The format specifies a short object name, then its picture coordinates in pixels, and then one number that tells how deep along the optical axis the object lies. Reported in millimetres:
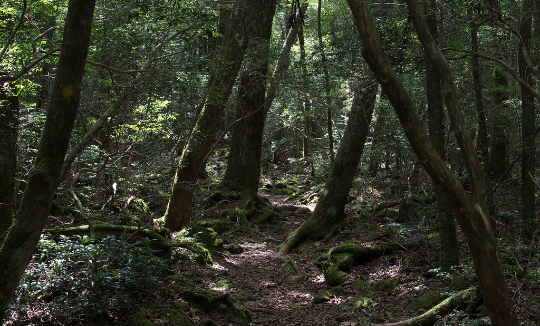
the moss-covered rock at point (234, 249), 9079
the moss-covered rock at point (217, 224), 10406
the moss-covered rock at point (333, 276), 7146
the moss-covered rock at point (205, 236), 8383
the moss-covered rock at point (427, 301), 5301
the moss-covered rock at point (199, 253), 7273
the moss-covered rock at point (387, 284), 6479
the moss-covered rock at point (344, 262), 7428
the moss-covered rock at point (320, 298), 6496
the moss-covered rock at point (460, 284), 5129
